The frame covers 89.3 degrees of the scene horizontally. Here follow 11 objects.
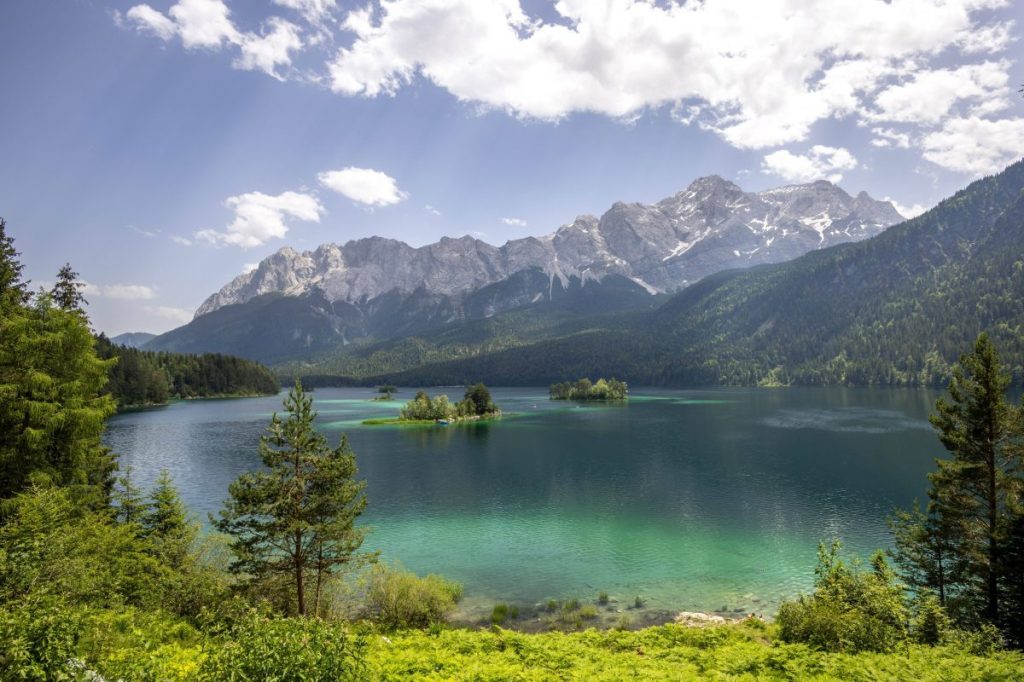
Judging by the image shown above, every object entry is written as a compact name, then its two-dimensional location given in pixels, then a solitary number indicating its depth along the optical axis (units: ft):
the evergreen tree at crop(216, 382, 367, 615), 91.86
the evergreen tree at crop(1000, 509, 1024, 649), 85.58
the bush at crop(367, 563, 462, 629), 108.78
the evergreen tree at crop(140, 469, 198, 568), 99.40
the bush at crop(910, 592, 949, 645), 77.97
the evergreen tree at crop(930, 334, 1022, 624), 92.48
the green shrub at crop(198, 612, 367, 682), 35.01
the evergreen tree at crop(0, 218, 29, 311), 107.96
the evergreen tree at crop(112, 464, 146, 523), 105.81
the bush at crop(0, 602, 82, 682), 32.94
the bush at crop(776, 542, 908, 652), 71.92
